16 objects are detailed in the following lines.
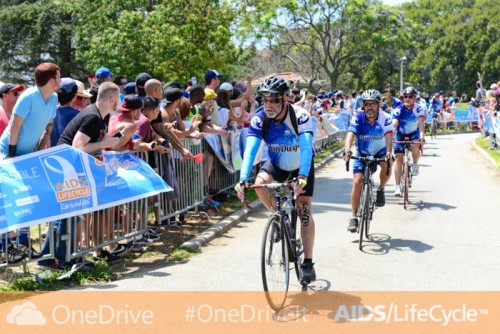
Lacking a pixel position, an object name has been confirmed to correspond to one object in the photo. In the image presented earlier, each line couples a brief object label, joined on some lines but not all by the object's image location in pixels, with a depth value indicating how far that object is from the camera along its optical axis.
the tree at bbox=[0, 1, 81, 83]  44.59
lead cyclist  6.04
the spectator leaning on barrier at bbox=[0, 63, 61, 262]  6.76
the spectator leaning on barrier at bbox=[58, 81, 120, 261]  6.95
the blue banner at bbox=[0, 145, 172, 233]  6.29
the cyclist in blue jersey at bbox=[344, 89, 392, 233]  9.10
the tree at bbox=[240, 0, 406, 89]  43.59
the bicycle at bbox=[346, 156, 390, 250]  8.51
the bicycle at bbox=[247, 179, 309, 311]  5.57
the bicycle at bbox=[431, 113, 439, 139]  30.83
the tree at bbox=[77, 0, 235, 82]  24.94
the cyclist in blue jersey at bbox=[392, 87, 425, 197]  12.09
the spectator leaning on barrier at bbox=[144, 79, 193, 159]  8.92
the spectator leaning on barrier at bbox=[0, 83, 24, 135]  7.61
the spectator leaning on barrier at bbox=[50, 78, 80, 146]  7.69
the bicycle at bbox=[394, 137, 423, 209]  11.70
